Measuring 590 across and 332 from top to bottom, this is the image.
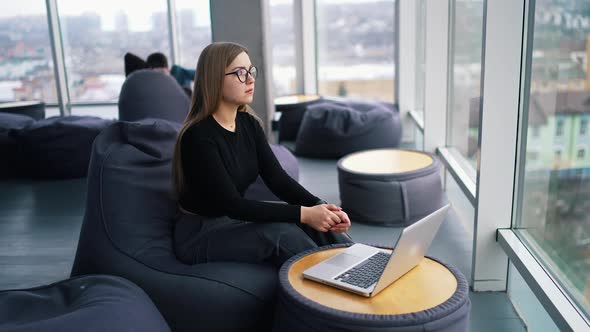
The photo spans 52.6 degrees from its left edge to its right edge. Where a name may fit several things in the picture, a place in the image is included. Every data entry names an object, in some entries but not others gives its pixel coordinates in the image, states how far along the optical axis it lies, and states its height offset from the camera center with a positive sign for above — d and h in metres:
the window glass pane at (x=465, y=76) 4.07 -0.44
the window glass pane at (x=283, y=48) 8.20 -0.35
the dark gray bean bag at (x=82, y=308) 1.87 -0.92
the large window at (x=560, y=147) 2.24 -0.56
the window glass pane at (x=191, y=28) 8.91 -0.03
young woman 2.45 -0.70
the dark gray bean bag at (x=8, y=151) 5.96 -1.16
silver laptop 1.95 -0.87
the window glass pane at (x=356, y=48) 7.68 -0.37
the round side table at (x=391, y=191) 3.96 -1.14
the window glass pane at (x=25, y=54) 8.99 -0.33
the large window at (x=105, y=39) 9.02 -0.16
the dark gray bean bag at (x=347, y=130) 5.93 -1.08
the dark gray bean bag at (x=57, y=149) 5.75 -1.11
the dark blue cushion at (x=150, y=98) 4.27 -0.51
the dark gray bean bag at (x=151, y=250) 2.40 -0.93
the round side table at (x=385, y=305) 1.82 -0.90
